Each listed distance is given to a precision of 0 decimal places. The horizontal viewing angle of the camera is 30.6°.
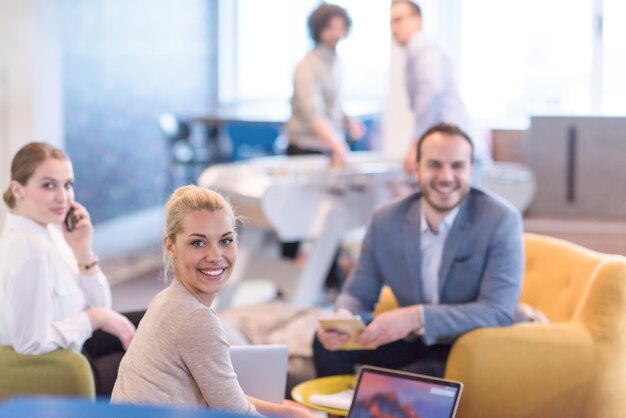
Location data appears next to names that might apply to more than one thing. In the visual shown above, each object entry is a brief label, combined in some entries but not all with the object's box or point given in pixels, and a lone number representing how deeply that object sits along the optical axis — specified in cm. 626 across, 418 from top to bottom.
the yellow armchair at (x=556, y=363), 319
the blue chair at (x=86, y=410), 123
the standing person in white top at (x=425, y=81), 503
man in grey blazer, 333
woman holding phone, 299
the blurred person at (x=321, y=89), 584
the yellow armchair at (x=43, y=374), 298
